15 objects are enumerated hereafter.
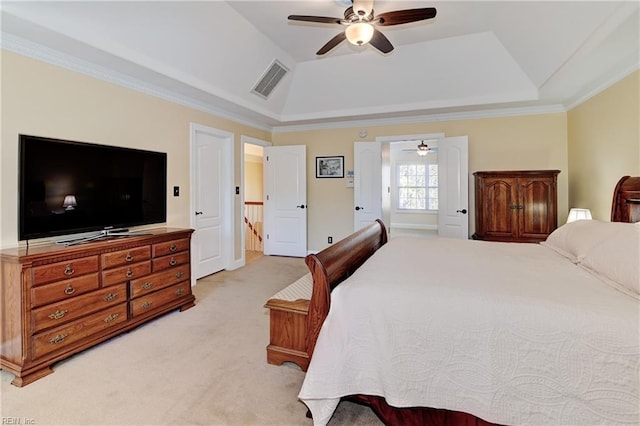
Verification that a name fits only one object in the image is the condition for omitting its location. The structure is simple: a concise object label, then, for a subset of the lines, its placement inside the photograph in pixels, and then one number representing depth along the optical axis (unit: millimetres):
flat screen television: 2443
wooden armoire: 4277
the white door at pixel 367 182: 5566
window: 9516
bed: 1307
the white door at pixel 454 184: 4973
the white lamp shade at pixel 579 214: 3641
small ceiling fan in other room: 7684
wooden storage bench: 2230
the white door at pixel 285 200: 6023
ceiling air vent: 4488
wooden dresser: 2158
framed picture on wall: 5992
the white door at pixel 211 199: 4438
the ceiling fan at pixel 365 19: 2455
